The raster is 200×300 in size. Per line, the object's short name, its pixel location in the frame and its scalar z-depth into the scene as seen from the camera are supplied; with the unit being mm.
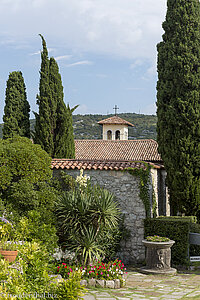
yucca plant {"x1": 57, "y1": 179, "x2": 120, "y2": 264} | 9828
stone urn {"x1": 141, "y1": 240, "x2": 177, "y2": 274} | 10477
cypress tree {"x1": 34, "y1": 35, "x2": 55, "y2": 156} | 17359
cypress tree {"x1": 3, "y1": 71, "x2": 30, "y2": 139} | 17438
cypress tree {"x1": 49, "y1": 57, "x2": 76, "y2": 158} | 17578
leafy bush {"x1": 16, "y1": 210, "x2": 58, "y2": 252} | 9266
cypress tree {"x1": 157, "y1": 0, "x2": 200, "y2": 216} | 13852
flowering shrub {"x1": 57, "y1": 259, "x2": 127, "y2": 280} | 8914
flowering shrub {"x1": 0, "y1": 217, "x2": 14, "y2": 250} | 7184
